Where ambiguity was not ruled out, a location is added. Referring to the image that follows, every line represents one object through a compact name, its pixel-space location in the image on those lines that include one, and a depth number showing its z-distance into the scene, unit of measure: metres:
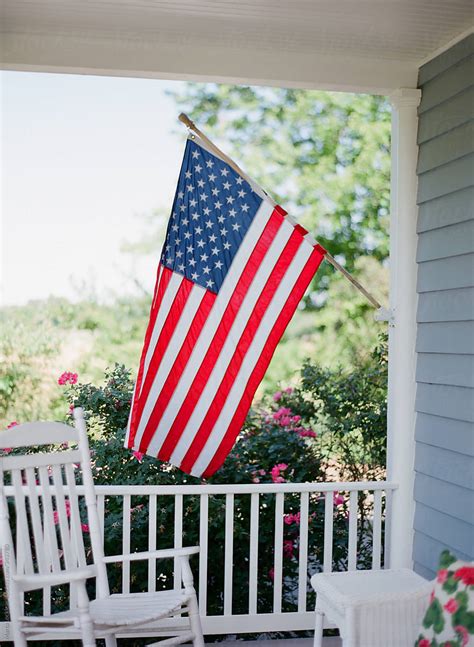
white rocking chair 2.89
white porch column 3.98
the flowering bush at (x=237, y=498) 4.84
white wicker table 2.88
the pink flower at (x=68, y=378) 5.10
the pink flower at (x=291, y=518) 5.01
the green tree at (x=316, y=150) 9.72
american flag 3.58
